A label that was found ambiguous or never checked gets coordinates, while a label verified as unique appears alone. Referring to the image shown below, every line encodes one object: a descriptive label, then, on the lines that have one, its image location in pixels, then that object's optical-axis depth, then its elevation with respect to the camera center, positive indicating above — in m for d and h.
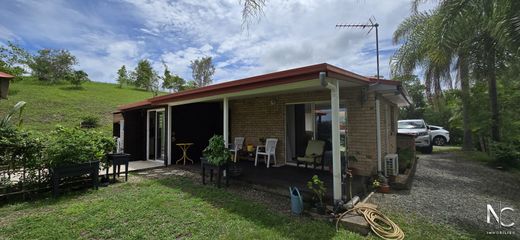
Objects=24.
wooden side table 9.45 -0.84
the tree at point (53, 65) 33.38 +9.31
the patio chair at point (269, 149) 7.91 -0.70
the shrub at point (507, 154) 9.41 -1.12
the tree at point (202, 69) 37.38 +9.12
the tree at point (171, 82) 34.34 +6.76
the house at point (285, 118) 4.82 +0.36
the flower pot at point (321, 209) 4.36 -1.45
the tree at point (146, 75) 35.41 +8.05
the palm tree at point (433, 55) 6.29 +2.63
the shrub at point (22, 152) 4.97 -0.43
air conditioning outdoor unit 6.42 -1.01
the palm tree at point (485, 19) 5.04 +2.52
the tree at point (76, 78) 31.75 +6.89
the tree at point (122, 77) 40.16 +8.69
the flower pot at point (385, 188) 5.65 -1.42
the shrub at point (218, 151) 6.07 -0.56
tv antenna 7.57 +3.22
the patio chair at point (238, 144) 9.01 -0.58
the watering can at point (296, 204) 4.41 -1.37
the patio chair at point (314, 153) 6.79 -0.74
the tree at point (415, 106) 28.30 +2.36
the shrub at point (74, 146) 5.34 -0.37
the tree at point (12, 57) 15.74 +5.15
